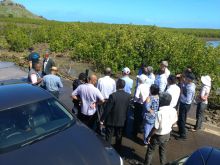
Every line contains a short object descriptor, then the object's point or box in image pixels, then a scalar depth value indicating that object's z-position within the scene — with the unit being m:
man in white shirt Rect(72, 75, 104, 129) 3.83
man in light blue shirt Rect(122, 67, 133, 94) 4.36
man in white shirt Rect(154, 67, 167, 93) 4.54
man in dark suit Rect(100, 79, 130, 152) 3.64
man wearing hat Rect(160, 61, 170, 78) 4.63
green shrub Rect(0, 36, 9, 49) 14.81
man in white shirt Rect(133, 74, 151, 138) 4.14
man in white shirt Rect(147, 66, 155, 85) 4.60
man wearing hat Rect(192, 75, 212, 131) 4.42
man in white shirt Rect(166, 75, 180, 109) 4.02
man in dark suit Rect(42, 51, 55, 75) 6.09
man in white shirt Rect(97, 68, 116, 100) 4.24
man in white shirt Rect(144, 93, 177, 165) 3.20
